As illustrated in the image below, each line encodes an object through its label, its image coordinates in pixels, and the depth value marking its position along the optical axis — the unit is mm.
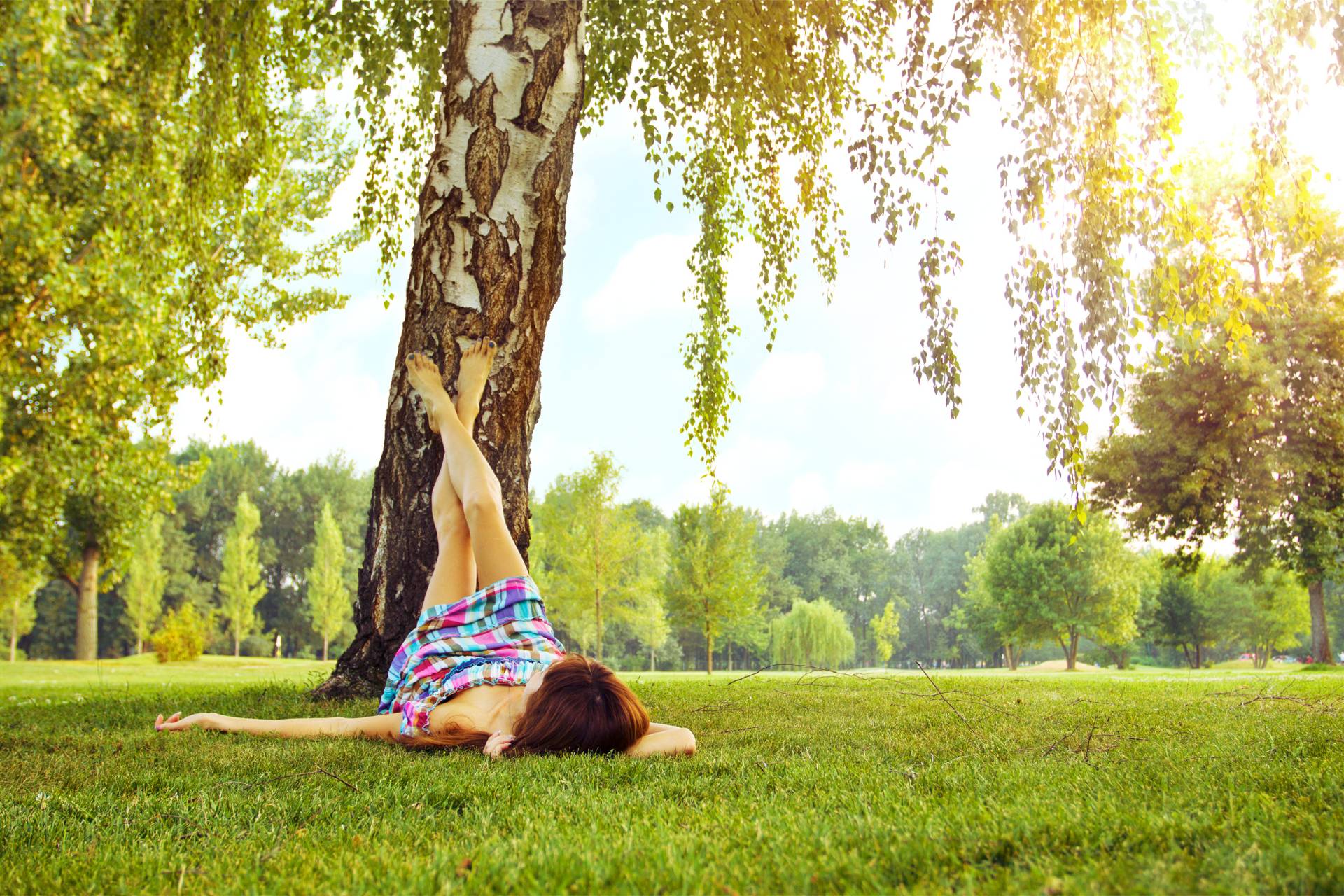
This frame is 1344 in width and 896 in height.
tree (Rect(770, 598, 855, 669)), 43031
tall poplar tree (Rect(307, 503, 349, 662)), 43406
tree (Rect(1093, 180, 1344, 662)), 21938
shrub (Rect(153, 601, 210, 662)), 29203
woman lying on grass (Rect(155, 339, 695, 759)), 3455
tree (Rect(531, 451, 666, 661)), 29703
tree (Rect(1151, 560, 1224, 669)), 46438
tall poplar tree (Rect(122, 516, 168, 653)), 40125
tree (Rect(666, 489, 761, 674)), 29391
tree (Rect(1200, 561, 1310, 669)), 41812
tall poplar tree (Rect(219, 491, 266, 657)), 40094
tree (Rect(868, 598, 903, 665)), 51062
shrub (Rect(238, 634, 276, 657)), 49312
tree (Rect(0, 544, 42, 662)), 24812
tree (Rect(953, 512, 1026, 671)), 40281
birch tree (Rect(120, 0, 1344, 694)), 5223
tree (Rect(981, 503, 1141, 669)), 37562
